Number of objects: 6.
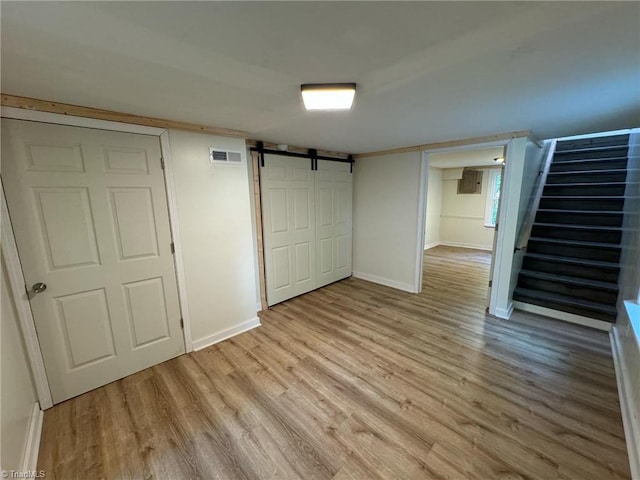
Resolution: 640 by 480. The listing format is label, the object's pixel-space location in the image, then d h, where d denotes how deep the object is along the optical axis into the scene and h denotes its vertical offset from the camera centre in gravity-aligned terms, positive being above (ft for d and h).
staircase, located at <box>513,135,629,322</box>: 9.91 -1.91
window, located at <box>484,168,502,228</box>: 21.65 -0.30
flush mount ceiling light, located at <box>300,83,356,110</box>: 4.88 +2.03
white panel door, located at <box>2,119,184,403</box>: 5.65 -1.12
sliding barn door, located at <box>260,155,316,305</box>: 10.94 -1.28
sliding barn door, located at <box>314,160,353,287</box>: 13.02 -1.22
